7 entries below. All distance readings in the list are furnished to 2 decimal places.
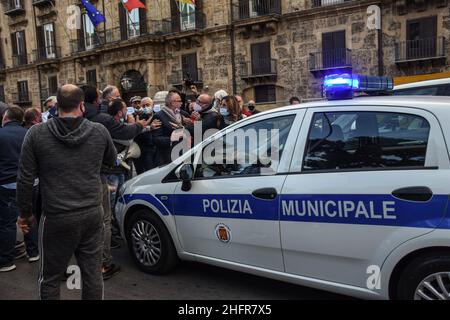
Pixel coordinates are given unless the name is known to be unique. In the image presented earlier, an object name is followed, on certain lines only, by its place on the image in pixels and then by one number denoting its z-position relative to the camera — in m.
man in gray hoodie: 2.93
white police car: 2.72
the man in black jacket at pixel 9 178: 4.68
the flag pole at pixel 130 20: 25.50
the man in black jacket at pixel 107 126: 4.40
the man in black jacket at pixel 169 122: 6.23
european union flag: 21.16
